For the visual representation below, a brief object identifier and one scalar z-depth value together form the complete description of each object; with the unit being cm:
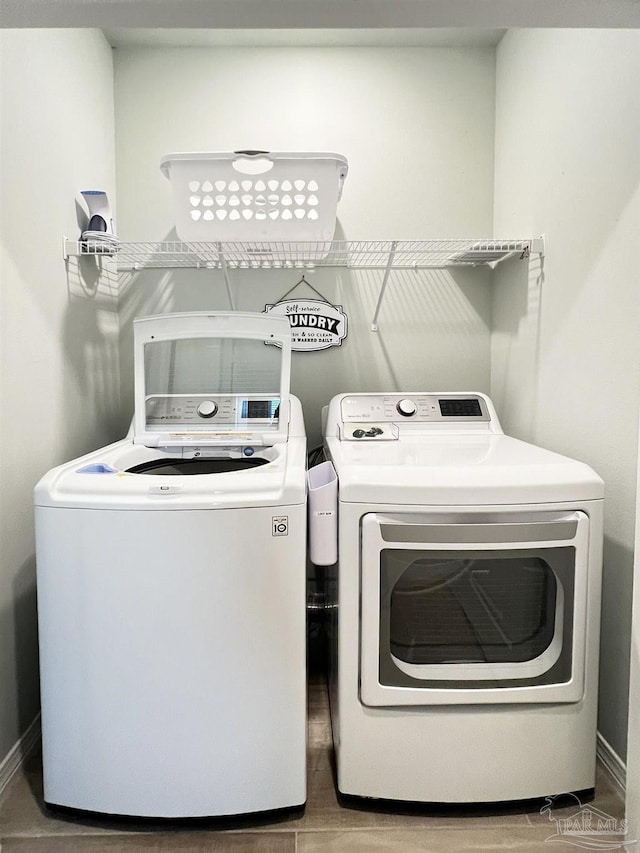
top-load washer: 136
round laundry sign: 242
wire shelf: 202
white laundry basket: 180
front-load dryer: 142
